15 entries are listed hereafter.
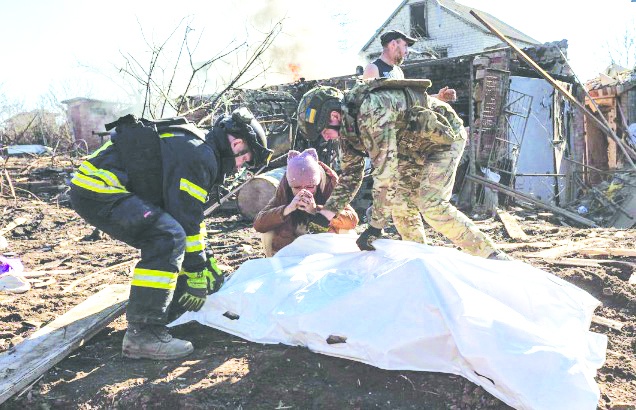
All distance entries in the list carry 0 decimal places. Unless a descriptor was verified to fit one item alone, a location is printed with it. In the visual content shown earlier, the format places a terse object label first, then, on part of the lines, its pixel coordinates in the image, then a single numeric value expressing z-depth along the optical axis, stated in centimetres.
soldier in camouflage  330
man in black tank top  481
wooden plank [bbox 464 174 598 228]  806
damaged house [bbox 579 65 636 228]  962
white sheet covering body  227
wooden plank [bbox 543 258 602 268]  434
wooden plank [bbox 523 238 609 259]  481
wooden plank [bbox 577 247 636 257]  462
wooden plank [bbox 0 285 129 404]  268
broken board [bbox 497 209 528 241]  621
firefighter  287
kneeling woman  386
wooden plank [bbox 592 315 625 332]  316
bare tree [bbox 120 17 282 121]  670
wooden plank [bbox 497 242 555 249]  534
